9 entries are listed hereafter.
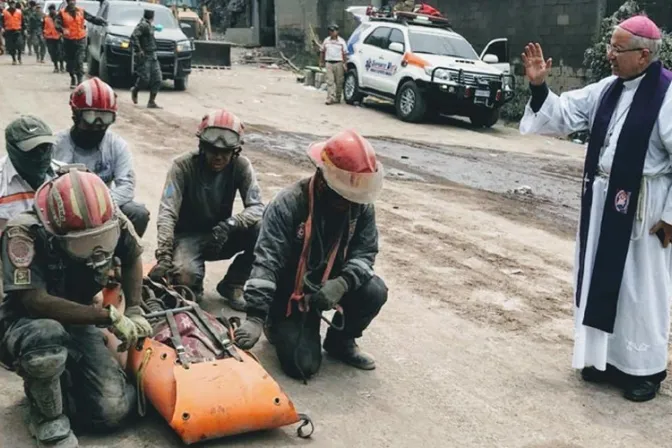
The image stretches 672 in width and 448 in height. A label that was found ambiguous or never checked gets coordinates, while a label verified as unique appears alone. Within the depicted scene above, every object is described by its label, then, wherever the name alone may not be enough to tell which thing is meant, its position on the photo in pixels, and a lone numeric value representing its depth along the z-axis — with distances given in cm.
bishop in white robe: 448
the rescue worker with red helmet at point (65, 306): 341
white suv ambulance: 1616
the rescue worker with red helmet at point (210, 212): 528
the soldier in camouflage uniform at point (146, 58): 1609
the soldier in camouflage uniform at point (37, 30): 2616
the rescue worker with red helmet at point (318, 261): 423
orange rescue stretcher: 363
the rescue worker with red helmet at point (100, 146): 538
